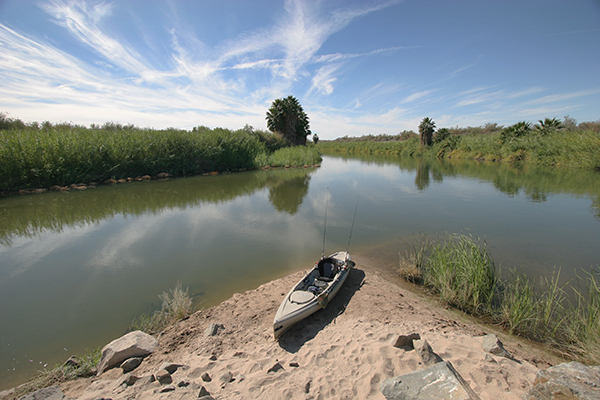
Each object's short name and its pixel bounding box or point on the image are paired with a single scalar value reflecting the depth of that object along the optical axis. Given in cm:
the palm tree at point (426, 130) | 4909
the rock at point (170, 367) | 300
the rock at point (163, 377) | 281
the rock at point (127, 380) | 278
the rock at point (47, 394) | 255
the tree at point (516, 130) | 3256
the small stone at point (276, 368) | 309
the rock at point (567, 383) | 207
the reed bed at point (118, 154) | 1633
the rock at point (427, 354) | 299
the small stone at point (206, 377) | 290
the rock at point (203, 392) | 255
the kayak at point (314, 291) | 390
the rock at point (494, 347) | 306
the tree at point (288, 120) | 4325
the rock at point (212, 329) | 394
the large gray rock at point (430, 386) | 229
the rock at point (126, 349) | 330
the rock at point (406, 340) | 333
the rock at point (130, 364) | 322
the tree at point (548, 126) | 2939
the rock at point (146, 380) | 276
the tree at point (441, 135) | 4847
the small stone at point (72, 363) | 338
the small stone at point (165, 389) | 263
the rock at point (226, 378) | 290
